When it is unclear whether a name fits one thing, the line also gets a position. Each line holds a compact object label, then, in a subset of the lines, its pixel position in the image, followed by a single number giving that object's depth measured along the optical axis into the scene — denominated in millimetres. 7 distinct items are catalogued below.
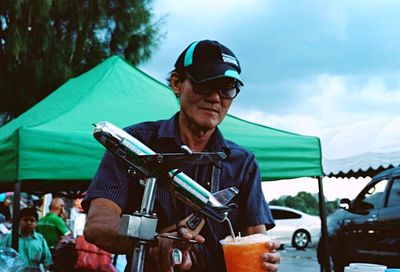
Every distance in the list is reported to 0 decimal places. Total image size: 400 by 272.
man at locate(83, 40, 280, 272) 1492
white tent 11031
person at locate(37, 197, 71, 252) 8221
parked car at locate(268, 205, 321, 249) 19250
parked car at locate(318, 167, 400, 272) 7555
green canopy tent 3684
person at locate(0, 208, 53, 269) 6264
